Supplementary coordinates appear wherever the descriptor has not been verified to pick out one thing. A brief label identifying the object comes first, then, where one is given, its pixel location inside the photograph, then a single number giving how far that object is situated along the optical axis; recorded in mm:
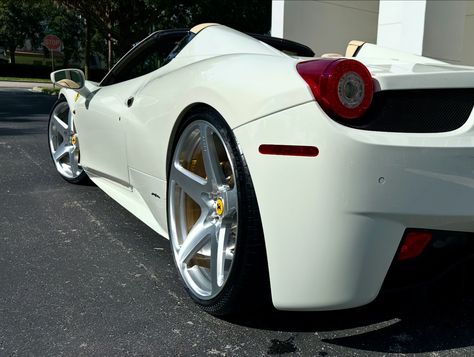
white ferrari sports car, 1788
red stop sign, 24797
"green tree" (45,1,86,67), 54156
